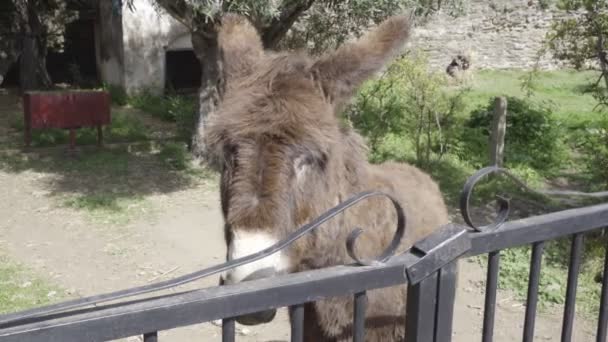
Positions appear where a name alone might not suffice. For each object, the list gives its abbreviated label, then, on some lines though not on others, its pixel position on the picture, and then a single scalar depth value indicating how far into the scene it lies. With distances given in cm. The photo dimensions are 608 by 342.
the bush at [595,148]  799
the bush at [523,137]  1034
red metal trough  1012
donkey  215
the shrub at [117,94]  1474
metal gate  126
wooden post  901
